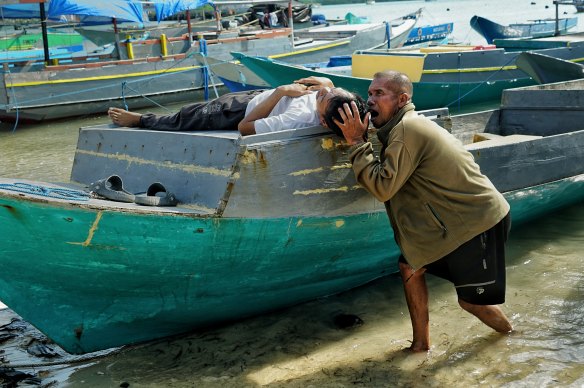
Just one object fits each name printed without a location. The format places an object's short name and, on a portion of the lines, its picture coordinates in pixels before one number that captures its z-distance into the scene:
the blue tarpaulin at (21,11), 18.06
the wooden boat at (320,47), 14.91
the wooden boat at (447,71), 12.91
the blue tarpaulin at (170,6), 17.14
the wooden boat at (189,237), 3.69
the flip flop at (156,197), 3.94
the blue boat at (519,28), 22.53
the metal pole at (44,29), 15.56
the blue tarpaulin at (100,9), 15.26
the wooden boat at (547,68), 9.19
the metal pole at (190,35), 18.08
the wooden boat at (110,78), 15.28
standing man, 3.58
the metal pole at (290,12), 18.38
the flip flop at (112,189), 4.06
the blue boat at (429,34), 23.47
